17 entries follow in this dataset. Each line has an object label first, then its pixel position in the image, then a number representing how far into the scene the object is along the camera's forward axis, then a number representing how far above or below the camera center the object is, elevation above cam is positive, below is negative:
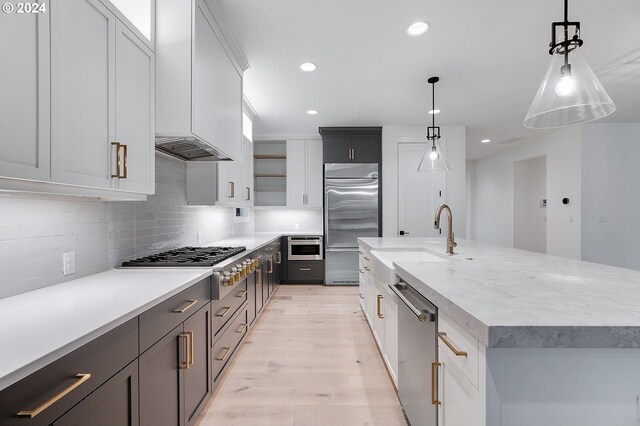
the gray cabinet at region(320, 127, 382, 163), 4.77 +1.16
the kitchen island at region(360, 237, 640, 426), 0.77 -0.41
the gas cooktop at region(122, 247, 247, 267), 1.87 -0.31
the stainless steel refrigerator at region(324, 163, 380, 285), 4.72 +0.16
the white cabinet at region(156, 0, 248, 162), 1.79 +0.92
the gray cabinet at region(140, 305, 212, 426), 1.21 -0.77
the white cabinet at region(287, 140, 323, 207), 5.12 +0.75
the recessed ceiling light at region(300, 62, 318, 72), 2.80 +1.45
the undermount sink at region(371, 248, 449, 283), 1.86 -0.34
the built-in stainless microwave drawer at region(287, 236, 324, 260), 4.84 -0.56
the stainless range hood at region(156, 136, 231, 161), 1.94 +0.52
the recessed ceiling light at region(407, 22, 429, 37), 2.21 +1.44
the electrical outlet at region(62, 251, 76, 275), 1.46 -0.25
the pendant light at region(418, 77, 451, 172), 2.96 +0.56
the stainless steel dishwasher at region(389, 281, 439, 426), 1.20 -0.68
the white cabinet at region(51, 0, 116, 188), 1.08 +0.51
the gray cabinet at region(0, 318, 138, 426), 0.68 -0.46
